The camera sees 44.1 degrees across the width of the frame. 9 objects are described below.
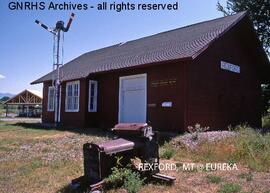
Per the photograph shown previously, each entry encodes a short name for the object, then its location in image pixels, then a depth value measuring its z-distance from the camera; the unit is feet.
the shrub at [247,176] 20.72
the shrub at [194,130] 36.05
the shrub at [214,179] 20.35
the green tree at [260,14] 74.95
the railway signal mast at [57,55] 60.34
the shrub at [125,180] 18.34
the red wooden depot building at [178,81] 43.14
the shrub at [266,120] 67.22
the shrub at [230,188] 18.15
